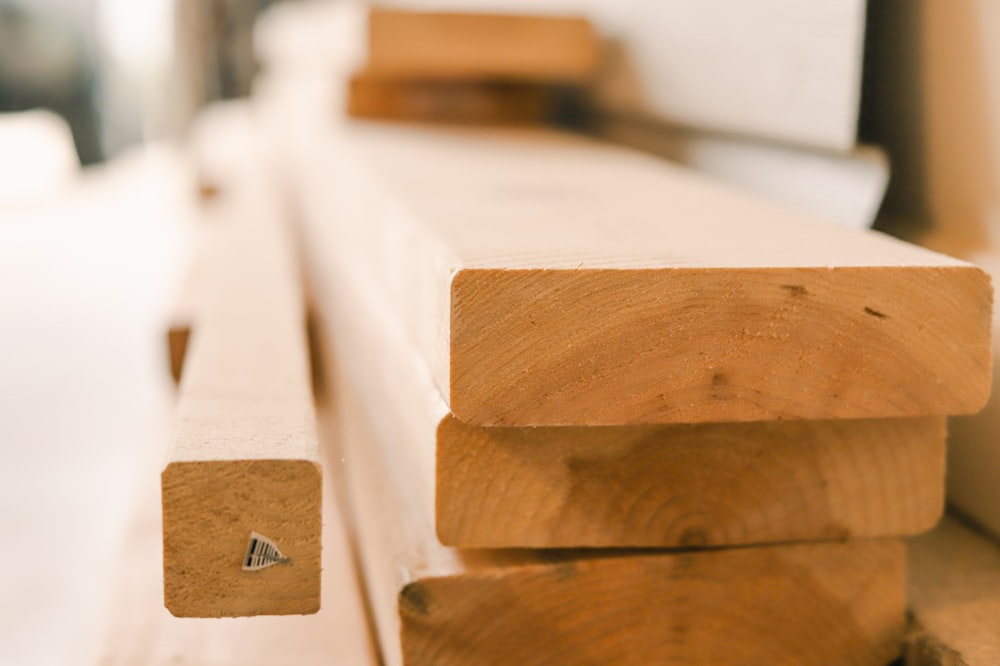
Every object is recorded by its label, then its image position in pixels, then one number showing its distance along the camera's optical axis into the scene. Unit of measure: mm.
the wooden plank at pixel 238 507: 446
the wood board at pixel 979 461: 540
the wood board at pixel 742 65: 593
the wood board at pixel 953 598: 496
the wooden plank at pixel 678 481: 479
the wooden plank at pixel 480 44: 919
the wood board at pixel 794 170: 597
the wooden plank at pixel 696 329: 449
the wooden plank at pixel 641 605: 487
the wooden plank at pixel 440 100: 1047
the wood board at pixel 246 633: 531
